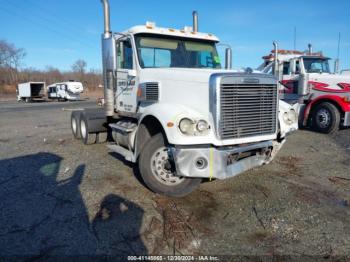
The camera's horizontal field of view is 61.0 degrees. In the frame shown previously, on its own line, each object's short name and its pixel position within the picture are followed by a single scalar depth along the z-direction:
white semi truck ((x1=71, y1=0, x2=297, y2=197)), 4.30
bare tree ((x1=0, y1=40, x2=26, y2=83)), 71.06
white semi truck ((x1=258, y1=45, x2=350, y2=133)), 10.29
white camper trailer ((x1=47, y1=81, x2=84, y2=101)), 38.96
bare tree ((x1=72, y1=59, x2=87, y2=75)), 84.06
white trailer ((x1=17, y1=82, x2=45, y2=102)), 39.44
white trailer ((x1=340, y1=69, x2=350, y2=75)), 13.40
